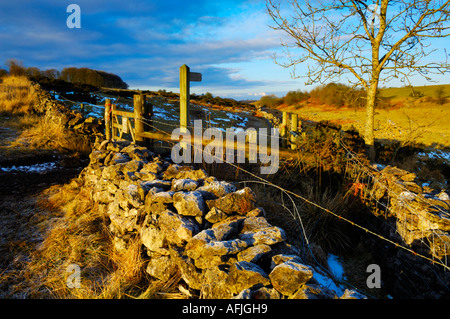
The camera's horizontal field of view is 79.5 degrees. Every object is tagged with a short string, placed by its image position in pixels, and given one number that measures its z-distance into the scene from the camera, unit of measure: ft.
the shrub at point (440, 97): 72.95
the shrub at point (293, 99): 85.33
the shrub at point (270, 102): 79.11
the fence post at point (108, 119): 25.55
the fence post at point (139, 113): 21.07
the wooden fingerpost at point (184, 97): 18.62
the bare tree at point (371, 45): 22.75
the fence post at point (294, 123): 25.73
